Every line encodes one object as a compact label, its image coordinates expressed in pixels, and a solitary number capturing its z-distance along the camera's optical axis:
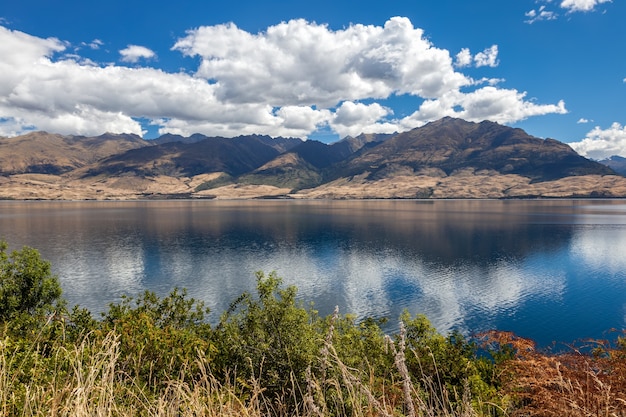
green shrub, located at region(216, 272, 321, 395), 24.14
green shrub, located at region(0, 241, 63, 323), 40.47
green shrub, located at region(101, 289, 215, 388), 22.66
